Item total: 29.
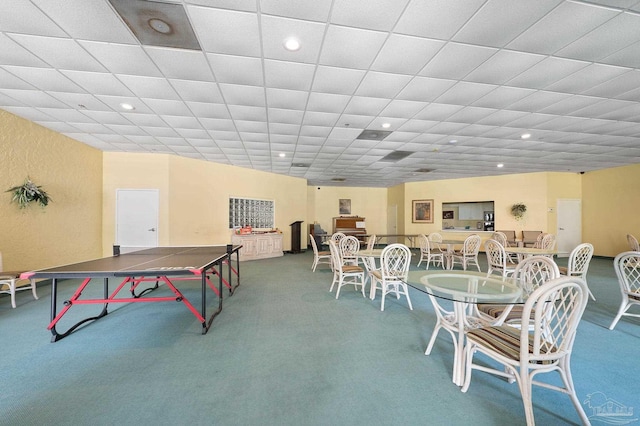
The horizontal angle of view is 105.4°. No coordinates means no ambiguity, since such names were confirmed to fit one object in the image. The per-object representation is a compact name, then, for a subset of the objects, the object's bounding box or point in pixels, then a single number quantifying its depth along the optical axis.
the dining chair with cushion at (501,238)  6.16
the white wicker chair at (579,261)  3.56
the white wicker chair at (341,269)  3.97
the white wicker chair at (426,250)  6.19
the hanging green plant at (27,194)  4.08
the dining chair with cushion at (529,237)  8.54
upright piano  11.26
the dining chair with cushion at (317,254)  5.87
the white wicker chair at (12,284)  3.39
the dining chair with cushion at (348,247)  5.28
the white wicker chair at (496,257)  4.23
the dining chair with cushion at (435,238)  6.58
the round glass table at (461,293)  1.73
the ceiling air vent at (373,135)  4.90
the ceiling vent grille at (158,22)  2.04
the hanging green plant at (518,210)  8.86
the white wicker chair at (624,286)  2.77
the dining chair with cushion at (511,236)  8.94
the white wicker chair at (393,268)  3.35
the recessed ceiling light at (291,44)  2.39
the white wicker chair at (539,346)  1.35
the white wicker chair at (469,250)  5.89
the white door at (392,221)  11.79
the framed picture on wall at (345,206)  12.27
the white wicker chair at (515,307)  2.02
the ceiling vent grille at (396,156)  6.34
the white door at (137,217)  6.23
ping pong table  2.35
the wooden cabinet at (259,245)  7.43
